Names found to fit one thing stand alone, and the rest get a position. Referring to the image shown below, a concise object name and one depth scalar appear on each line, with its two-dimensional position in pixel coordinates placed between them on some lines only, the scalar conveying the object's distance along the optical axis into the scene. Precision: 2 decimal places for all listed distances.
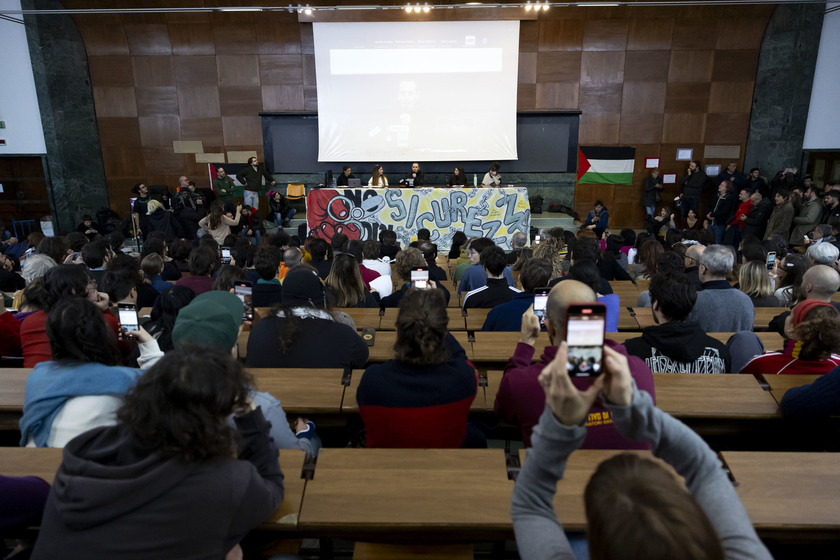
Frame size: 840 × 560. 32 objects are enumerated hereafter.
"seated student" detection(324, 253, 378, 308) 3.74
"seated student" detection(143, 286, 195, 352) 3.05
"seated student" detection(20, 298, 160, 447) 1.78
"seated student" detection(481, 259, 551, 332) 3.27
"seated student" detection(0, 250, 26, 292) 4.82
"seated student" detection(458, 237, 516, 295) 4.52
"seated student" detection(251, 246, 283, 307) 3.81
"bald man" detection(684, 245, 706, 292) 4.07
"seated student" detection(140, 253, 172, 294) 4.23
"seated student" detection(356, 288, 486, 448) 1.91
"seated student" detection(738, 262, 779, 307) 3.89
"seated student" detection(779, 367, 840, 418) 1.90
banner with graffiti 9.08
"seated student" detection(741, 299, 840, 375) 2.21
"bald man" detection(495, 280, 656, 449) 1.72
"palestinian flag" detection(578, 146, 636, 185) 10.95
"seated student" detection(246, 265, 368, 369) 2.59
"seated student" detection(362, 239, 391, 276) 4.73
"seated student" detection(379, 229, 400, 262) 6.05
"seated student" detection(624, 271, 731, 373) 2.50
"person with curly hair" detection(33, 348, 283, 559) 1.13
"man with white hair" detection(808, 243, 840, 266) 4.17
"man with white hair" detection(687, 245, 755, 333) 3.24
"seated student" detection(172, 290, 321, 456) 2.21
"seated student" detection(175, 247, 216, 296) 3.87
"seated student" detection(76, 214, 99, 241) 8.12
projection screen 10.28
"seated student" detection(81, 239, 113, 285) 4.65
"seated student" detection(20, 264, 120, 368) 2.65
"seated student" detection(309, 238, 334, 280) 4.76
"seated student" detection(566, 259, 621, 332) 3.29
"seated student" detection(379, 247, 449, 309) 4.29
